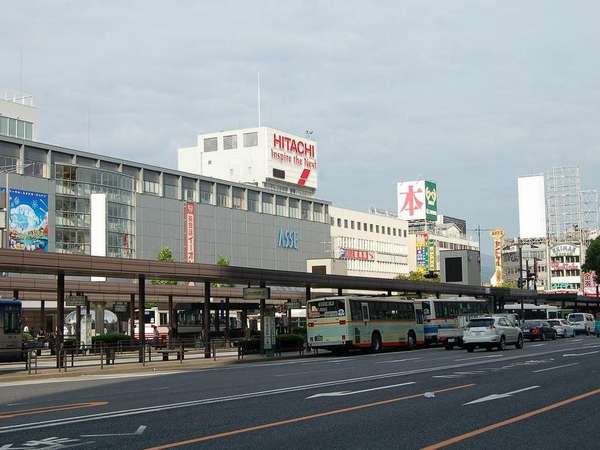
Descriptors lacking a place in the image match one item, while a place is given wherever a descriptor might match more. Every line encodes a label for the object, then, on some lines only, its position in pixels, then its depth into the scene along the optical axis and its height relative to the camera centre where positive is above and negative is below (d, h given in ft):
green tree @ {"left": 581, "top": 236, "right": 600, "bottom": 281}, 342.64 +15.40
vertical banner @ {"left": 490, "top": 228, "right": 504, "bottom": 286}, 537.65 +30.83
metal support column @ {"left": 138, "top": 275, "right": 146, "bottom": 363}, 124.21 -0.48
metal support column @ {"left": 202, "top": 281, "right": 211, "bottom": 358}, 139.64 -2.70
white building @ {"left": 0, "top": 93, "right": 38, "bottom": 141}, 367.25 +84.64
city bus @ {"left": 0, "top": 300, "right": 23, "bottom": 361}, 136.56 -3.19
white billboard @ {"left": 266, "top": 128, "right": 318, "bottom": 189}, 474.08 +83.58
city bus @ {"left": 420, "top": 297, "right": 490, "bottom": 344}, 167.63 -3.02
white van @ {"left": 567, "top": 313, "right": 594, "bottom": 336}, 240.73 -7.64
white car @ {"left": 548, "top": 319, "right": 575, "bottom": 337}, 212.02 -7.91
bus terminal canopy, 107.07 +5.12
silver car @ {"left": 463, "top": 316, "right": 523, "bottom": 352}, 135.44 -5.68
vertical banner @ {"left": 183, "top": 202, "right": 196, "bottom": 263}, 390.01 +34.72
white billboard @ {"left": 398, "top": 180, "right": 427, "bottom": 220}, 579.07 +69.35
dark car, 193.16 -7.66
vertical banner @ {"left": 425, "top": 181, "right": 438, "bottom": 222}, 583.58 +69.67
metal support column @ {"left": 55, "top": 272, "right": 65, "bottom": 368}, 113.80 -0.45
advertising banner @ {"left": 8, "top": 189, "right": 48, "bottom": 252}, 292.81 +31.49
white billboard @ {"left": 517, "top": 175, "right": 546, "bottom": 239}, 554.05 +60.27
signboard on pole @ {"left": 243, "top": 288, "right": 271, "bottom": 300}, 140.77 +1.71
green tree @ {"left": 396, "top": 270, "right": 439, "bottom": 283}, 451.57 +13.24
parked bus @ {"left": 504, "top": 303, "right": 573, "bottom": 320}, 258.98 -4.50
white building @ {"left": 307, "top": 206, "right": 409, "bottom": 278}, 512.22 +37.45
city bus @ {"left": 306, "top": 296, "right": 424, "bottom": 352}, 140.56 -3.77
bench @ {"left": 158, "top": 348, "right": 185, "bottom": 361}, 124.88 -7.20
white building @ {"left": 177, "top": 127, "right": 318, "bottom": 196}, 471.62 +84.68
